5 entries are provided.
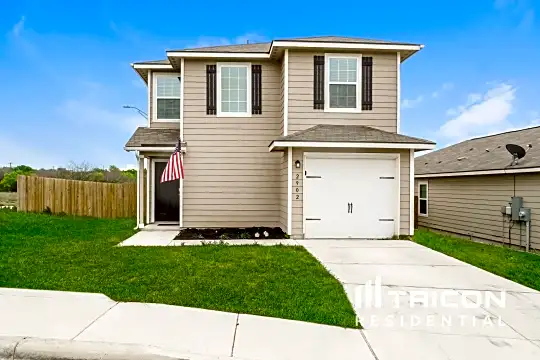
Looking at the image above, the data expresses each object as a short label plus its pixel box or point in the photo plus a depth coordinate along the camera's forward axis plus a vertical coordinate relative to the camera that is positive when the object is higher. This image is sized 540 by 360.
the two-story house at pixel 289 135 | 10.21 +1.27
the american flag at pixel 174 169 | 10.61 +0.29
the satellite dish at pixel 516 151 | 12.49 +0.99
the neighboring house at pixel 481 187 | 12.12 -0.20
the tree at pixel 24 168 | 27.85 +0.80
